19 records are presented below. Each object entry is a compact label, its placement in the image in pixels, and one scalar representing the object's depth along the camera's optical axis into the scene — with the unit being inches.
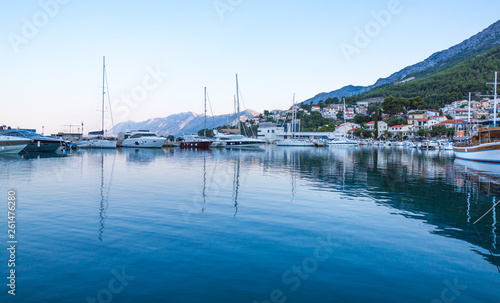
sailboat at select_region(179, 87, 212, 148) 3085.6
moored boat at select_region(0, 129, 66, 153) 1747.0
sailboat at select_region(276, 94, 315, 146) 3972.0
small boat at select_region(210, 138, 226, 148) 3164.4
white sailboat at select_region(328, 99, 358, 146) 4195.4
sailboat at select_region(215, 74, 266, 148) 3078.2
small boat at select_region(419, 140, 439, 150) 3549.2
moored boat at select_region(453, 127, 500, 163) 1406.3
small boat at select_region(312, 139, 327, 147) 3997.3
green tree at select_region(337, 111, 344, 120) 7545.3
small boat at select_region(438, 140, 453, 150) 3351.4
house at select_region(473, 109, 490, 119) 4874.5
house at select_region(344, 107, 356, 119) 7370.1
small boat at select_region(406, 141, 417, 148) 3998.5
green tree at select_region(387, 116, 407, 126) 5674.2
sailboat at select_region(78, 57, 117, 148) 2657.5
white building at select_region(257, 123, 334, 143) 5359.3
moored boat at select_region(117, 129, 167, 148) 2753.4
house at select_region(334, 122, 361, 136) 5725.4
